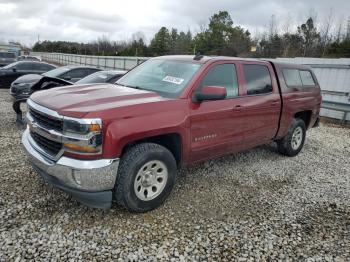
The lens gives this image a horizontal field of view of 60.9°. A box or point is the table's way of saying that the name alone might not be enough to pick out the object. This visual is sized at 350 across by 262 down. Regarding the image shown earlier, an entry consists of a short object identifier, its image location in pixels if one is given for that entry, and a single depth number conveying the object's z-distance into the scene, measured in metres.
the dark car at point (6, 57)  21.50
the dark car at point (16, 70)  13.15
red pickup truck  2.97
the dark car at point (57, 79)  5.81
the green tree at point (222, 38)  42.69
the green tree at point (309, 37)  34.44
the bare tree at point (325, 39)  34.37
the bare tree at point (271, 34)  40.46
